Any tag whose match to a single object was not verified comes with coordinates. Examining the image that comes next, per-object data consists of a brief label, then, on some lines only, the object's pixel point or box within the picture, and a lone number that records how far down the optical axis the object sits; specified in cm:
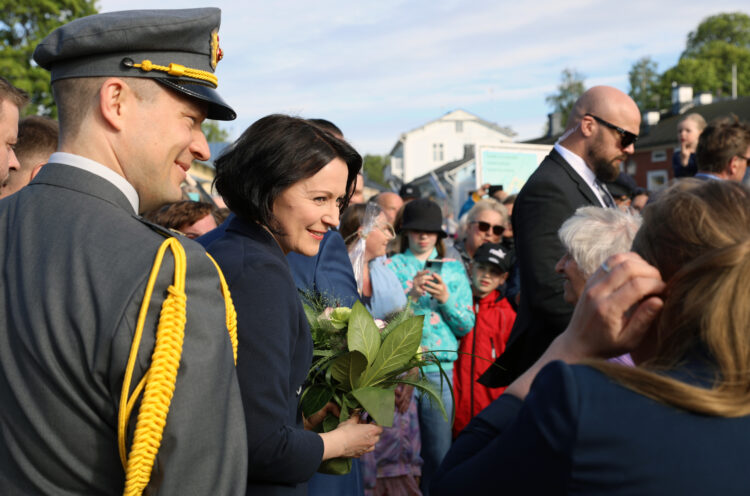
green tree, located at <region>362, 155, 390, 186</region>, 11856
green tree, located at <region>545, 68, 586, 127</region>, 6988
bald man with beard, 378
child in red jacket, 582
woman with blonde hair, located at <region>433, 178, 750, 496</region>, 132
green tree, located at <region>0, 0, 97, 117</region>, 2739
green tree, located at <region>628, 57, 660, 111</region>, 6588
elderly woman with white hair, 300
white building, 7706
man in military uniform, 161
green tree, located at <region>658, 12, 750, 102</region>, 6031
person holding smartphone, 534
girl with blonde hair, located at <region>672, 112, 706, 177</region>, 784
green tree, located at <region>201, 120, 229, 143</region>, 7594
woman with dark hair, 221
